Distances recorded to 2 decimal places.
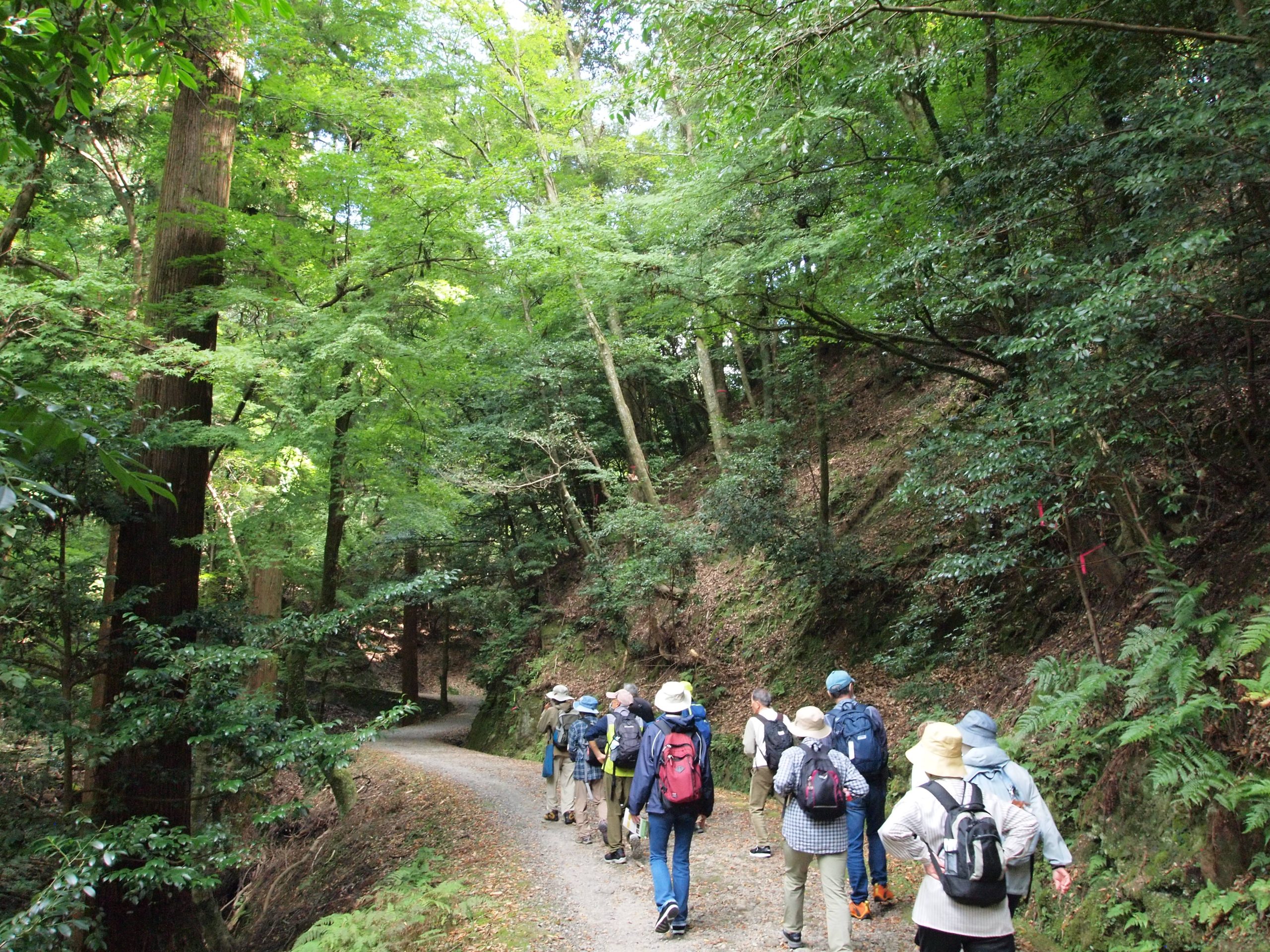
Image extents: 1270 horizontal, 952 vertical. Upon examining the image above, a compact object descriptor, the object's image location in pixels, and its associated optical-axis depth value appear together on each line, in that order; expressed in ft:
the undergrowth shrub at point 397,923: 19.10
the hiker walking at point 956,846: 10.98
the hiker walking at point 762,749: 22.12
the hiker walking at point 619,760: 22.34
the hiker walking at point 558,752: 28.86
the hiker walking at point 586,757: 27.20
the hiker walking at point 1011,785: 11.91
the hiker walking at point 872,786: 18.38
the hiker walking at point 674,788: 17.42
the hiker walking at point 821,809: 15.48
